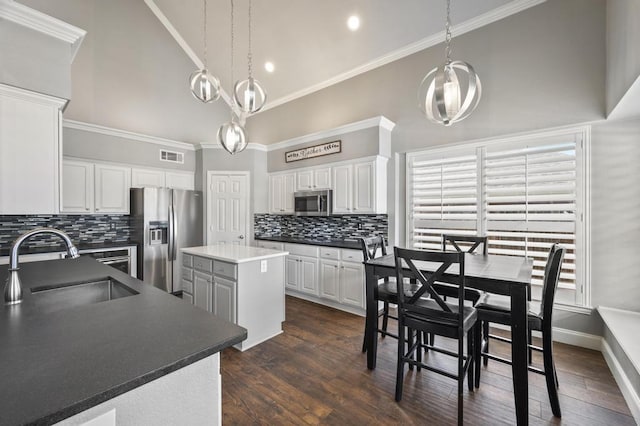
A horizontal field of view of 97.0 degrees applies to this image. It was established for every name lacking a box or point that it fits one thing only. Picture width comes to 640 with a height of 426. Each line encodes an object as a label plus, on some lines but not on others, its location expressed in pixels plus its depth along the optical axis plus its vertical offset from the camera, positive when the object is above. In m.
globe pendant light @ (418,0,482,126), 2.04 +0.87
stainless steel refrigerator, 4.46 -0.35
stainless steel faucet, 1.35 -0.32
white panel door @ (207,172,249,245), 5.31 +0.05
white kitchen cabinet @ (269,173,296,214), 5.16 +0.34
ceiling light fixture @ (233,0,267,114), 2.63 +1.08
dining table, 1.85 -0.55
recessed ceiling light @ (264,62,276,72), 5.18 +2.67
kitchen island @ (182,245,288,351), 2.92 -0.83
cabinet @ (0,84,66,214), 2.60 +0.56
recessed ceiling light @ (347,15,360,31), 3.95 +2.68
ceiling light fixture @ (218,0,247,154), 2.93 +0.77
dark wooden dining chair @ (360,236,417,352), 2.60 -0.74
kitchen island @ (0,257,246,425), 0.70 -0.45
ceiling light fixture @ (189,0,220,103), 2.68 +1.20
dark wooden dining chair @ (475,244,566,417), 1.99 -0.77
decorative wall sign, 4.48 +1.01
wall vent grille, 5.15 +1.00
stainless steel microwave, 4.54 +0.14
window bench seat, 2.00 -1.10
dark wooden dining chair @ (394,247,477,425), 1.91 -0.75
